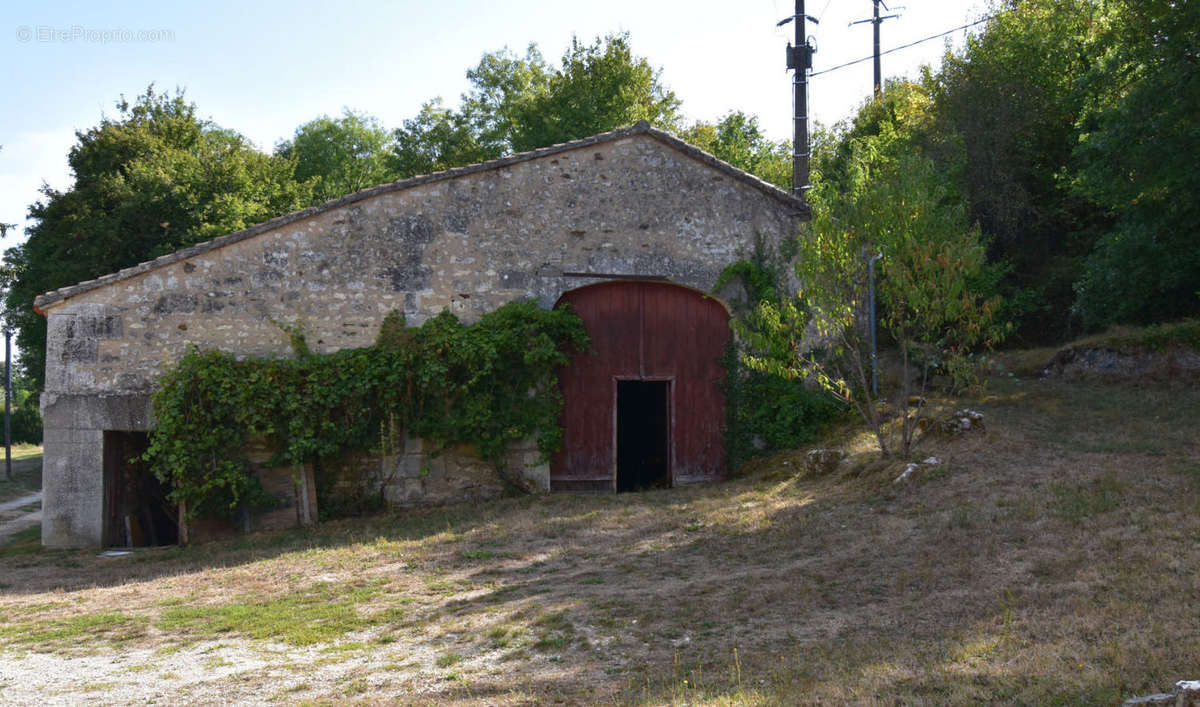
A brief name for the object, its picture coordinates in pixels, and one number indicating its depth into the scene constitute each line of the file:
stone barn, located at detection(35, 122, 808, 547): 10.64
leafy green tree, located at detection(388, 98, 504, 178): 30.41
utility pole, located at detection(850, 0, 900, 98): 28.71
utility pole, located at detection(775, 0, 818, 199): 16.75
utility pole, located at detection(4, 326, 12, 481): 20.96
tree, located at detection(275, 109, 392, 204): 35.22
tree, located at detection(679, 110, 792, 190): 28.44
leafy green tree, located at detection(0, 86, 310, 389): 19.33
